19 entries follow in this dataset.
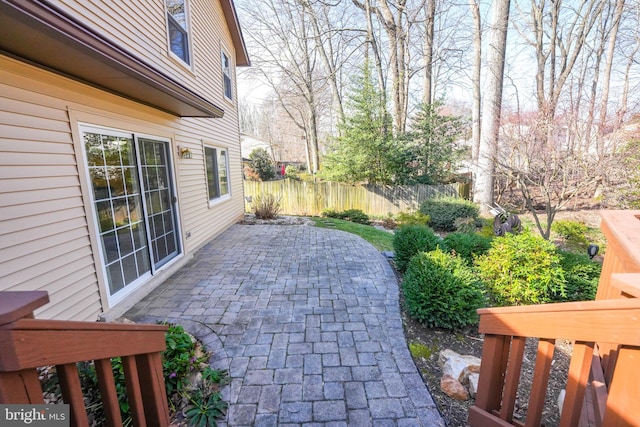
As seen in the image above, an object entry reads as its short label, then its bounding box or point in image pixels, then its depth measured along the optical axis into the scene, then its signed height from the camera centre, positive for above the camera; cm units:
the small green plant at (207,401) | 205 -180
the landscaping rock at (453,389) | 229 -182
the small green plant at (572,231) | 714 -176
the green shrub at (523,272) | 359 -140
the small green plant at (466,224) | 844 -185
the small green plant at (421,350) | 279 -184
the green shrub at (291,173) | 1834 -61
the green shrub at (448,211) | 952 -163
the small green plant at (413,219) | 984 -195
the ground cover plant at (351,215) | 1093 -201
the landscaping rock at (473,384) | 231 -178
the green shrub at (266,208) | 939 -145
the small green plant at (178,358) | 229 -165
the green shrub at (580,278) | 369 -149
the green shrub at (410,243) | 471 -132
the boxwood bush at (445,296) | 312 -148
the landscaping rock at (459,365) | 244 -176
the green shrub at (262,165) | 1697 -7
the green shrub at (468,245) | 463 -135
